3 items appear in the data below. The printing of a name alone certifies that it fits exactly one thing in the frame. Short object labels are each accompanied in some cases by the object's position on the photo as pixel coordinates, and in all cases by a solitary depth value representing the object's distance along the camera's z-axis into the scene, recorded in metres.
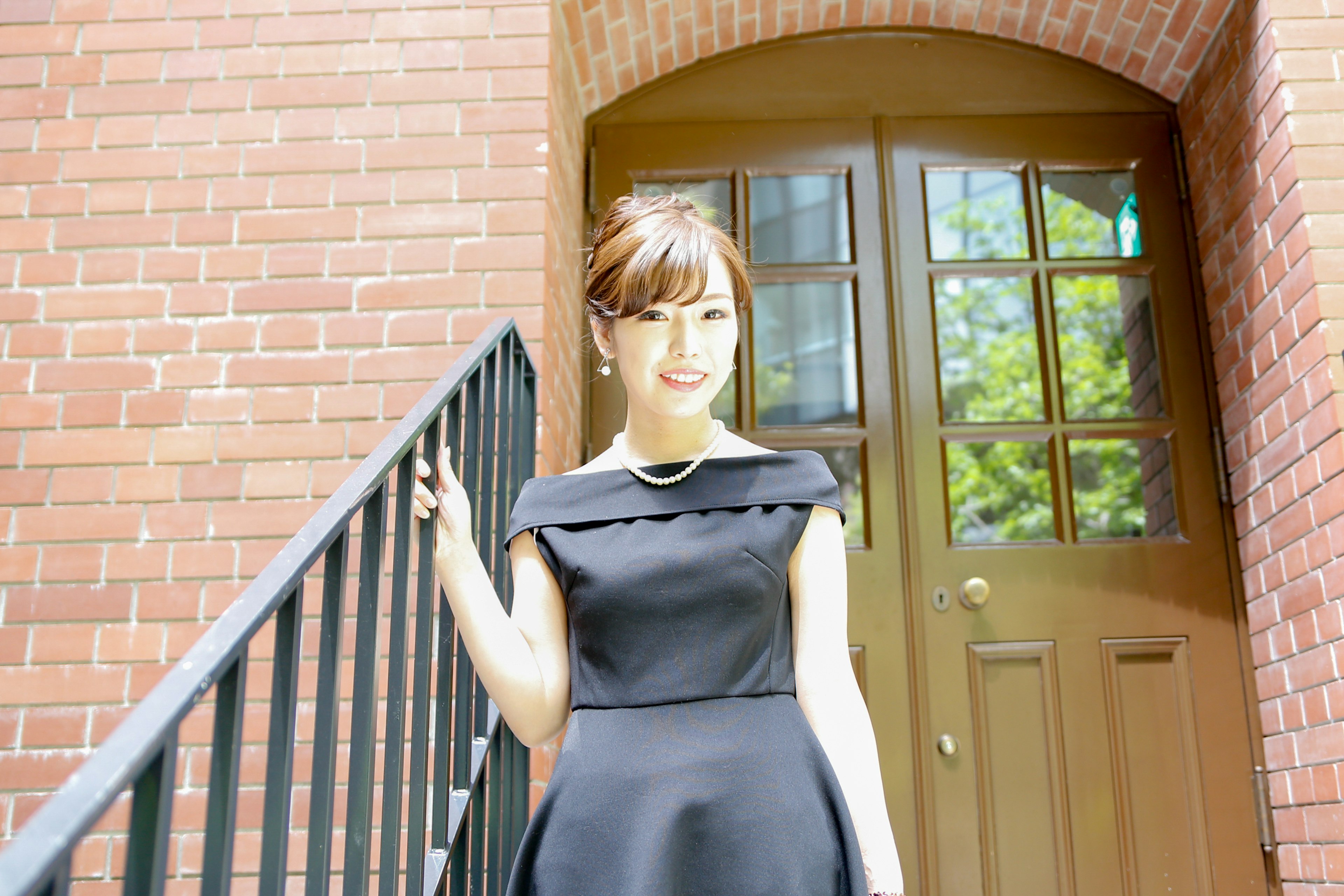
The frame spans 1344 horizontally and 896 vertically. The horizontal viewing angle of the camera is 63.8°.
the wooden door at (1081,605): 2.92
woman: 1.34
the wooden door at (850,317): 3.08
